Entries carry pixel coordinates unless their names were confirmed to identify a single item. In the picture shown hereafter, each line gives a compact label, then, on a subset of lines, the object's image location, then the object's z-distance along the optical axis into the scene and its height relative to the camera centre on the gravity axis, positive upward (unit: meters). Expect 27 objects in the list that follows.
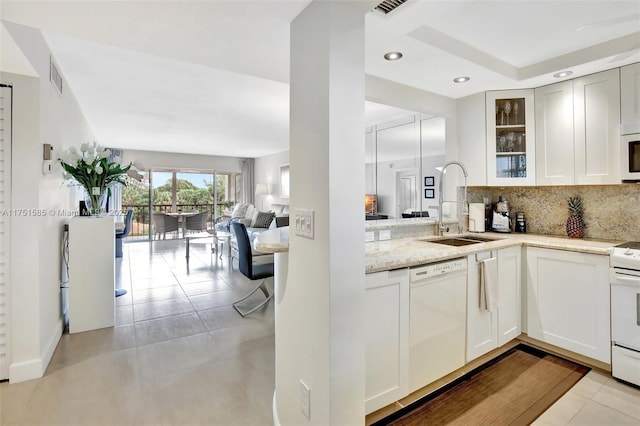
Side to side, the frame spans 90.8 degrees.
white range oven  2.06 -0.67
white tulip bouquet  2.87 +0.45
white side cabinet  2.89 -0.53
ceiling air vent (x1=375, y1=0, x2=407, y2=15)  1.63 +1.11
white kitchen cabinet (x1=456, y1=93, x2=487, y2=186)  3.00 +0.76
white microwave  2.30 +0.42
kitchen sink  2.75 -0.23
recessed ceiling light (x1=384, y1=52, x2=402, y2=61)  2.20 +1.13
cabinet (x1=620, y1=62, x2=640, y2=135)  2.33 +0.86
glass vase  3.04 +0.17
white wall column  1.36 +0.04
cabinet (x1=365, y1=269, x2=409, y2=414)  1.69 -0.68
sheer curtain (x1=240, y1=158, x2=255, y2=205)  9.62 +1.14
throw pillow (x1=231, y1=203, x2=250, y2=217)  8.20 +0.16
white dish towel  2.25 -0.52
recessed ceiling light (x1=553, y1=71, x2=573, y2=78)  2.53 +1.14
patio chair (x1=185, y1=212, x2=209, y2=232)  8.22 -0.14
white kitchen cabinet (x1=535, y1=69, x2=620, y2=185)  2.47 +0.70
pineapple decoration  2.79 -0.06
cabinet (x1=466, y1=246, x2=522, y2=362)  2.23 -0.72
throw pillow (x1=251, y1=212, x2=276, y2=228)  7.04 -0.07
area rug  1.82 -1.16
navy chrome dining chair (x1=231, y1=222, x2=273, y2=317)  3.14 -0.48
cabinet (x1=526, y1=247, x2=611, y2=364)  2.25 -0.66
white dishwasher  1.89 -0.67
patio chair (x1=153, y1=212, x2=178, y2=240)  7.74 -0.15
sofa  7.04 -0.02
